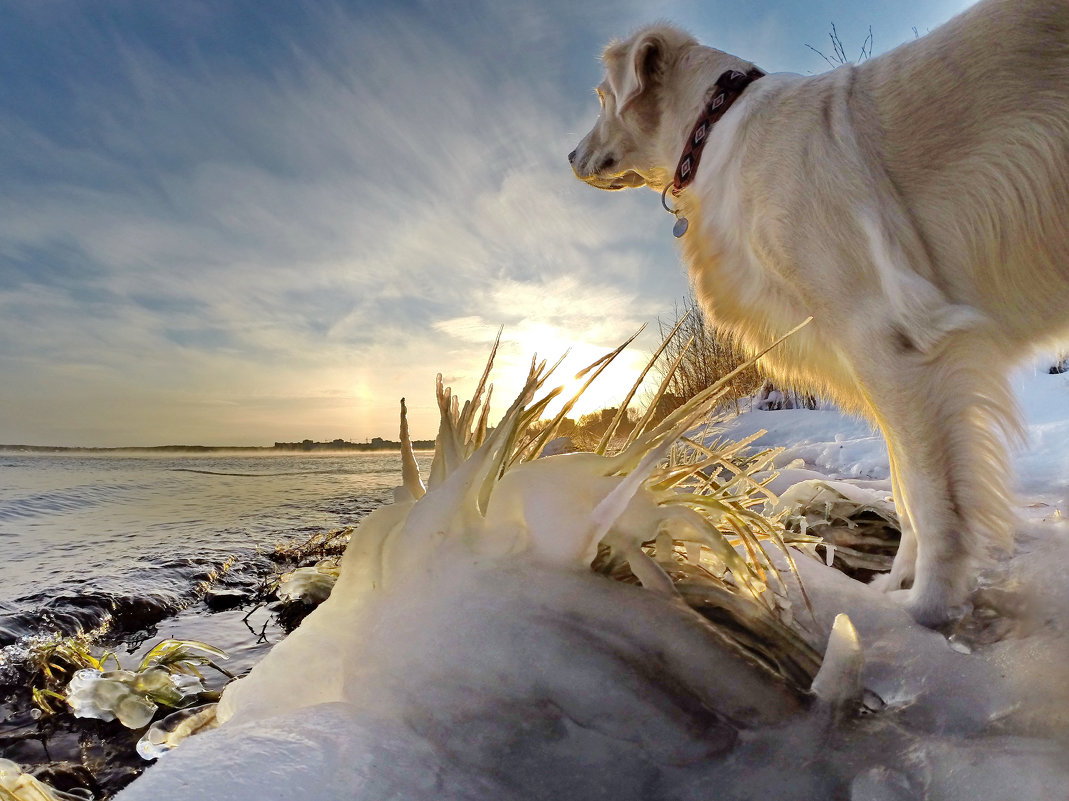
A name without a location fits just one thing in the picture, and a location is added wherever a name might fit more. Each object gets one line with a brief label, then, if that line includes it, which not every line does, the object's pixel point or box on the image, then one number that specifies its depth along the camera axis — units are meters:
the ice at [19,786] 0.17
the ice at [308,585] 0.64
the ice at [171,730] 0.27
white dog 0.45
